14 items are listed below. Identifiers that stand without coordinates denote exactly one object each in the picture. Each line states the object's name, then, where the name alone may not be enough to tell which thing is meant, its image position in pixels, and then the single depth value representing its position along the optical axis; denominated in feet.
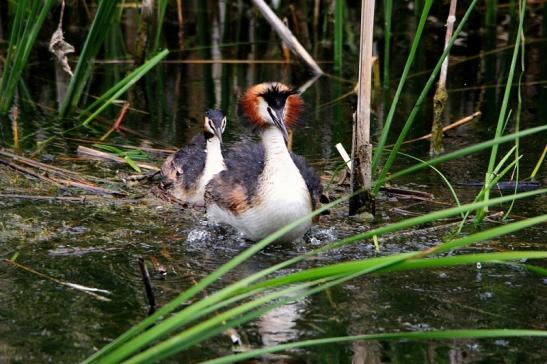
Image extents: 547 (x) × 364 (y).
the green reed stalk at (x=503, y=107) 31.50
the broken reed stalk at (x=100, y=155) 46.16
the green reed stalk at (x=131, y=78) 44.75
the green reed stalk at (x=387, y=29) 40.86
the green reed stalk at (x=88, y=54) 45.39
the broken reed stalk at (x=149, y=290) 25.09
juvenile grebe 42.63
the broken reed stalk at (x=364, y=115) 34.53
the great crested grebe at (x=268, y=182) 34.22
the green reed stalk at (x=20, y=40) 44.27
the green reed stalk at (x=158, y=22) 55.95
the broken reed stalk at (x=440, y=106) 40.19
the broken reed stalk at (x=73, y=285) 28.40
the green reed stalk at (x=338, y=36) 57.77
